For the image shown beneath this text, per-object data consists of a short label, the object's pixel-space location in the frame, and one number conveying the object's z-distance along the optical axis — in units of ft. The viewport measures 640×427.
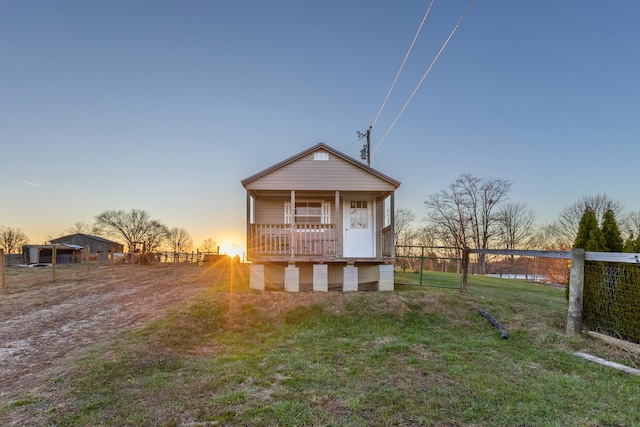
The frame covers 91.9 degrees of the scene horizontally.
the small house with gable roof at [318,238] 32.14
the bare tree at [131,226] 199.41
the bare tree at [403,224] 135.74
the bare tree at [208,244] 209.36
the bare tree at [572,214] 107.55
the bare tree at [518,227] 120.67
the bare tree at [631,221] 104.14
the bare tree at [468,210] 115.85
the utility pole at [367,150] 59.16
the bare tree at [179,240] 219.82
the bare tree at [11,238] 201.67
